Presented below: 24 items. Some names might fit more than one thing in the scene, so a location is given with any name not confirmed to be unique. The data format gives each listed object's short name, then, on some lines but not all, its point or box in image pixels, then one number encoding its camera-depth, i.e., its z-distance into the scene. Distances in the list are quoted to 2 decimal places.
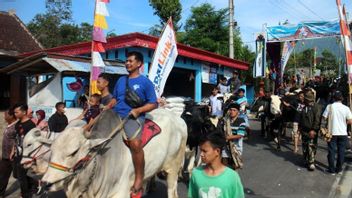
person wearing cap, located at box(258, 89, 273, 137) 13.07
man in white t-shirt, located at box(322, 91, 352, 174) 9.35
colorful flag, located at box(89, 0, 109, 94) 8.22
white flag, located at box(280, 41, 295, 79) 21.95
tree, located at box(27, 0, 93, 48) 37.06
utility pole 20.95
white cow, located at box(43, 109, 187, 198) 3.96
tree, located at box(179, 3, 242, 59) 29.69
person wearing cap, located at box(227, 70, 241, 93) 14.36
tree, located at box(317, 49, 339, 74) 77.82
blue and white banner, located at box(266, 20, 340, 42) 16.72
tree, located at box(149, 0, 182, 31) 25.44
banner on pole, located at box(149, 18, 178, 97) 9.06
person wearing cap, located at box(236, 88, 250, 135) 11.03
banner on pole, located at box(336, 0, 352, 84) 10.42
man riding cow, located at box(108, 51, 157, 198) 4.80
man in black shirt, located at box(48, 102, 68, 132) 7.78
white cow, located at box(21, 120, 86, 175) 5.34
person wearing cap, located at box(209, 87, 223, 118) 12.56
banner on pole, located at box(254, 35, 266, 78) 18.66
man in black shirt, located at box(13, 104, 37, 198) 6.29
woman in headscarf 6.89
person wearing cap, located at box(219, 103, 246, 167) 6.49
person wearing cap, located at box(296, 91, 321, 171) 9.68
